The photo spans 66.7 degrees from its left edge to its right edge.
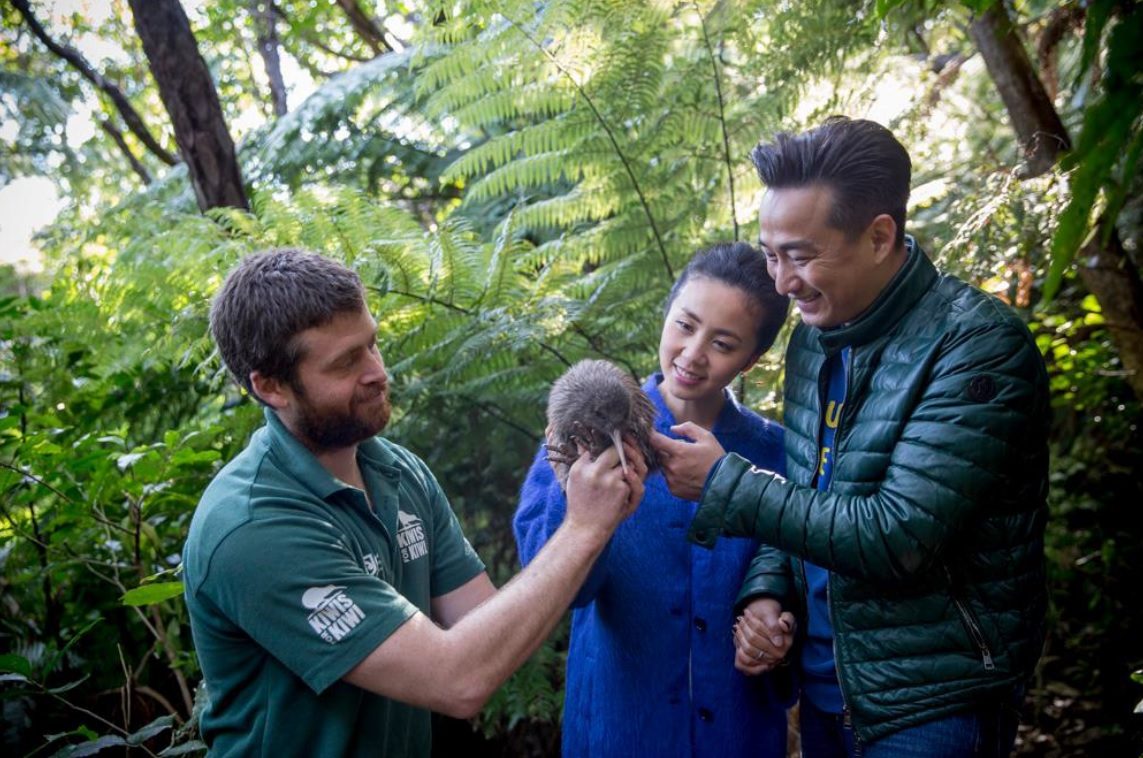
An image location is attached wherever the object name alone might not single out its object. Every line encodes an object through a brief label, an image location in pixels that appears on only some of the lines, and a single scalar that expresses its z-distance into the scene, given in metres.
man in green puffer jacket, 1.72
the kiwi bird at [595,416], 2.09
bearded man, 1.71
